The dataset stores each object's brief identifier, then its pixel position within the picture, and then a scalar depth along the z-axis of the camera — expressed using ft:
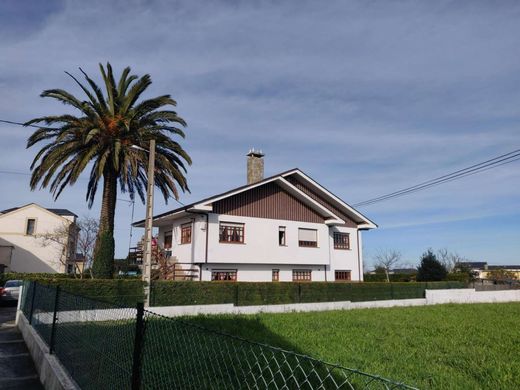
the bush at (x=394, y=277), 138.58
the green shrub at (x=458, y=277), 132.25
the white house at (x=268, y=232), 81.05
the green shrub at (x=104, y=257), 69.65
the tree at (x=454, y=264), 217.77
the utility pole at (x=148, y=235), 56.49
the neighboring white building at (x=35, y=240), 143.33
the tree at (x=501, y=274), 216.78
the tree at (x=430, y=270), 124.88
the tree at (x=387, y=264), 198.06
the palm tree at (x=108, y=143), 68.33
